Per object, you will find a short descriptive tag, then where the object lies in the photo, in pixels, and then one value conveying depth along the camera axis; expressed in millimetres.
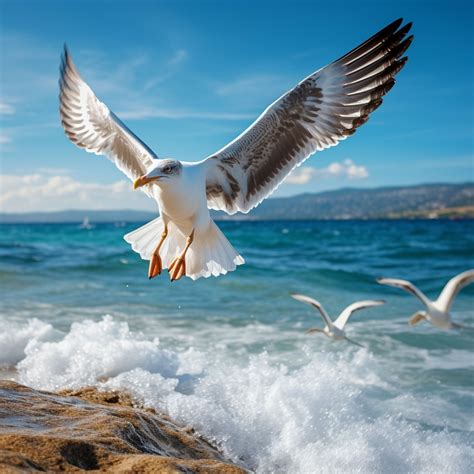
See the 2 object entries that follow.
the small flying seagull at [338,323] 8297
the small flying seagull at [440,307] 7473
